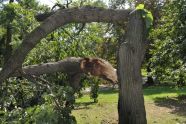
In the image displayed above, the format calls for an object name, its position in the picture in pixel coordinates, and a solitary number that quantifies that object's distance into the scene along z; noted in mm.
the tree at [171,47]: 10518
